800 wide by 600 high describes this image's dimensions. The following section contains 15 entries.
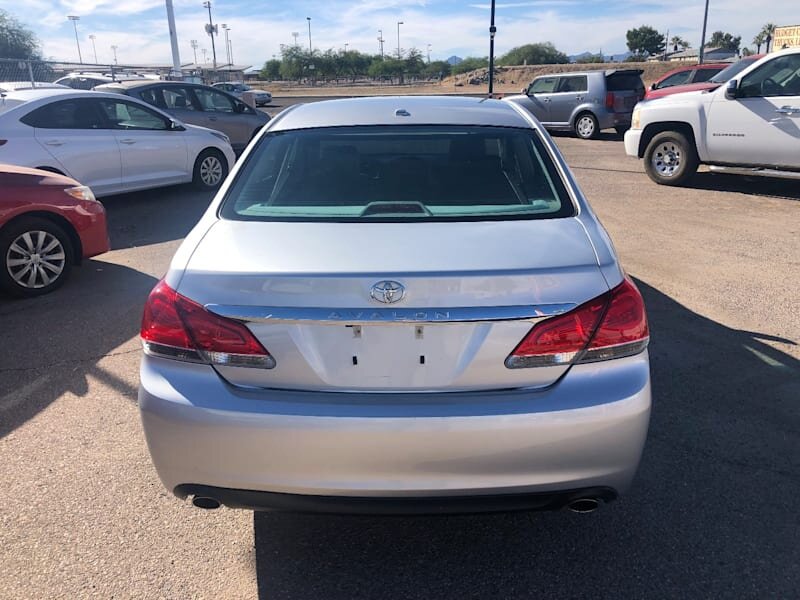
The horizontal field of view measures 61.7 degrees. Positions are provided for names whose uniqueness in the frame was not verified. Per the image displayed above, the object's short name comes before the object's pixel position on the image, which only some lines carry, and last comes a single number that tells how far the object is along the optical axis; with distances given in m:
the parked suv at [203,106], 12.59
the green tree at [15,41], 54.62
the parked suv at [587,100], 17.61
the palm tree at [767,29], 87.62
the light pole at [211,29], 89.44
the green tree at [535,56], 96.50
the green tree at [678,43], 118.41
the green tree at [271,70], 104.50
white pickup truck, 9.02
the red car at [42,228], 5.71
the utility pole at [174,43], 27.61
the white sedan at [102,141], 8.09
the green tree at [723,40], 109.98
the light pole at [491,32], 24.05
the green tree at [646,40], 102.06
